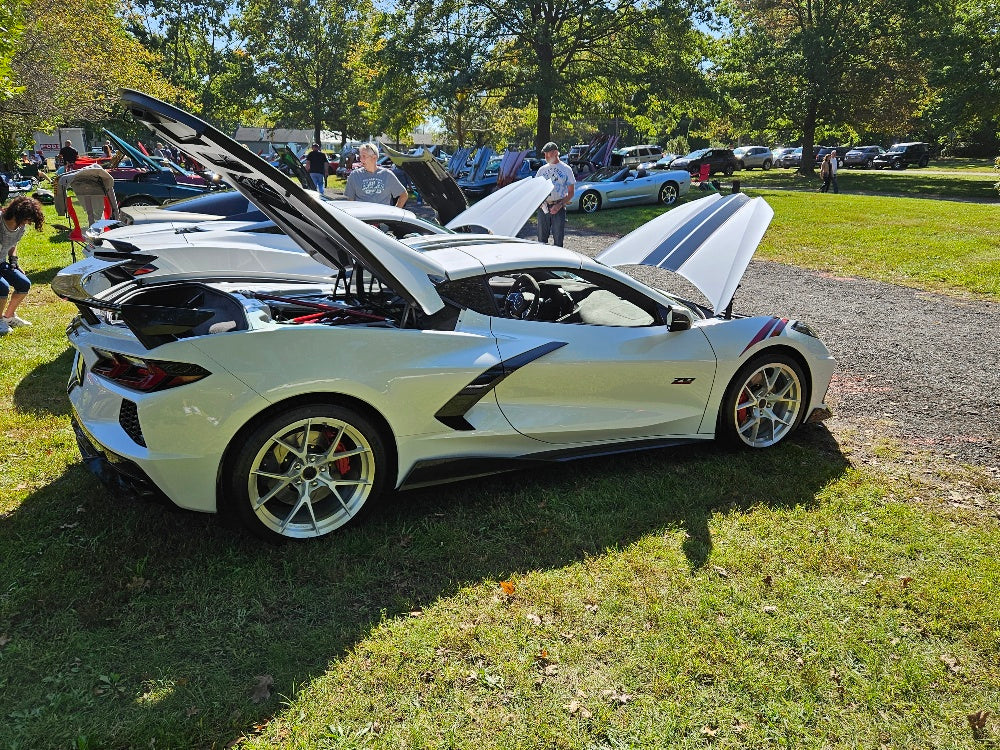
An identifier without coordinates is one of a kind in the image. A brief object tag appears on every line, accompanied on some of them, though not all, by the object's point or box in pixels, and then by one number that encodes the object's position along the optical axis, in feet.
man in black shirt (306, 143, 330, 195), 77.26
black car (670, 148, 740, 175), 129.70
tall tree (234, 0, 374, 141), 167.84
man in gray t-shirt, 29.81
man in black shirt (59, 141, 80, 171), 63.82
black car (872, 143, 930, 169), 138.41
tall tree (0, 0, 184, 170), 71.71
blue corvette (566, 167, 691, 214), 66.95
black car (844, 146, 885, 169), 143.99
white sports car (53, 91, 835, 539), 10.82
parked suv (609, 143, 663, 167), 140.03
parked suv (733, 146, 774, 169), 146.51
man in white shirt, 36.62
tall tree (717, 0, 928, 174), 99.14
